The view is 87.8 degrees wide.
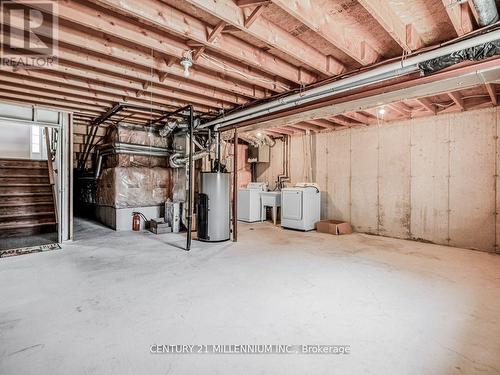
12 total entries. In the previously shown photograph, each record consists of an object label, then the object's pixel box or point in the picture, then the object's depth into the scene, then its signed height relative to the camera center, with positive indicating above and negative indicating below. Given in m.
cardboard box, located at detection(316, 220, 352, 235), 5.17 -0.82
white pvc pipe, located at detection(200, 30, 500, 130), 2.11 +1.15
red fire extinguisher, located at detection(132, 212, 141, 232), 5.43 -0.73
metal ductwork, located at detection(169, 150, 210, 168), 5.72 +0.60
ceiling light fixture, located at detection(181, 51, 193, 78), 2.61 +1.30
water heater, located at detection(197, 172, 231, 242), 4.41 -0.30
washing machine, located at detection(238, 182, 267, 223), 6.55 -0.39
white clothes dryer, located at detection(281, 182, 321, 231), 5.45 -0.42
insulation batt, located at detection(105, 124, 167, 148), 5.46 +1.12
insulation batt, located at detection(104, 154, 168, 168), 5.48 +0.59
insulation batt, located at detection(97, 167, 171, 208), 5.41 +0.01
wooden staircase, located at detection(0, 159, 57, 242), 4.80 -0.25
